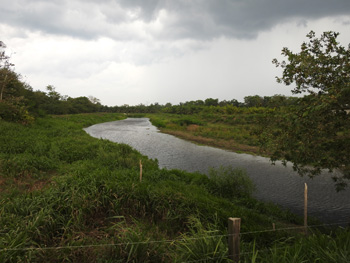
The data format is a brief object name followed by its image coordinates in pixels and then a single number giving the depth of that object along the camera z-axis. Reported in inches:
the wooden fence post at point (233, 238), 120.7
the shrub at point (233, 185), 341.3
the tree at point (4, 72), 704.4
